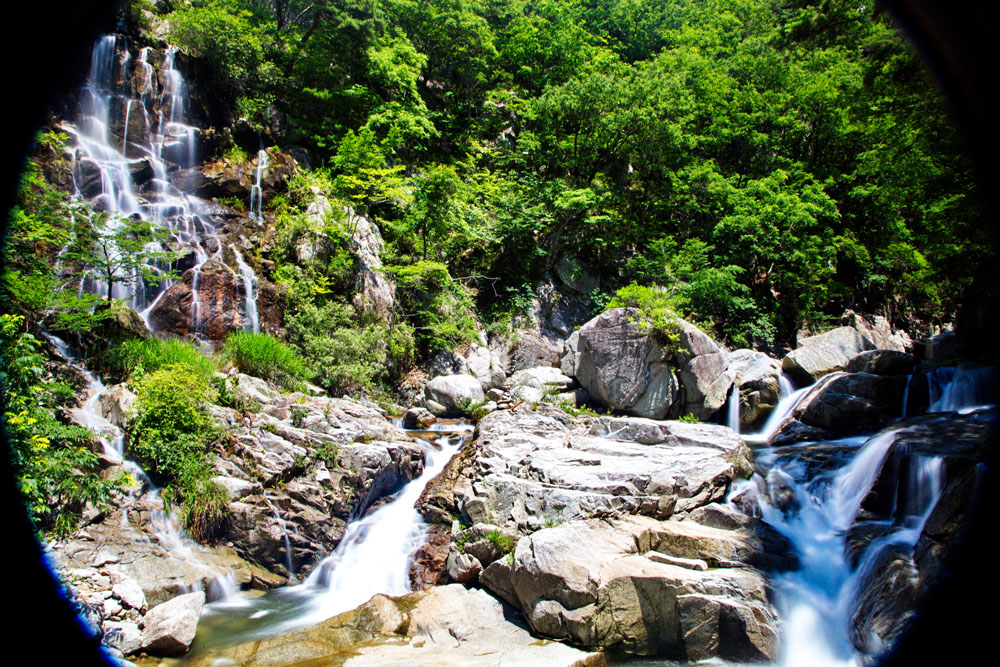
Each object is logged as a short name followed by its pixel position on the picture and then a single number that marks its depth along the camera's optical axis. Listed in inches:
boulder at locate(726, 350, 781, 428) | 542.9
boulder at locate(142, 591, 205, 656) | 221.6
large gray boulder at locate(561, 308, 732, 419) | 557.3
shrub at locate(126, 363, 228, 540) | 315.0
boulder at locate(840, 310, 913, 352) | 762.8
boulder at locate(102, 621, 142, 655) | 209.1
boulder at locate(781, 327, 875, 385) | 566.6
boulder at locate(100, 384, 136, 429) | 336.8
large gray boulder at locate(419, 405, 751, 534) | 319.9
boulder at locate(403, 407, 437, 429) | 540.7
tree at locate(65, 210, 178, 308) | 419.2
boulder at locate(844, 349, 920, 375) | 494.6
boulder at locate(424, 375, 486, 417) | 581.9
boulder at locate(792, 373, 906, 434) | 463.8
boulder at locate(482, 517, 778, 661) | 225.9
